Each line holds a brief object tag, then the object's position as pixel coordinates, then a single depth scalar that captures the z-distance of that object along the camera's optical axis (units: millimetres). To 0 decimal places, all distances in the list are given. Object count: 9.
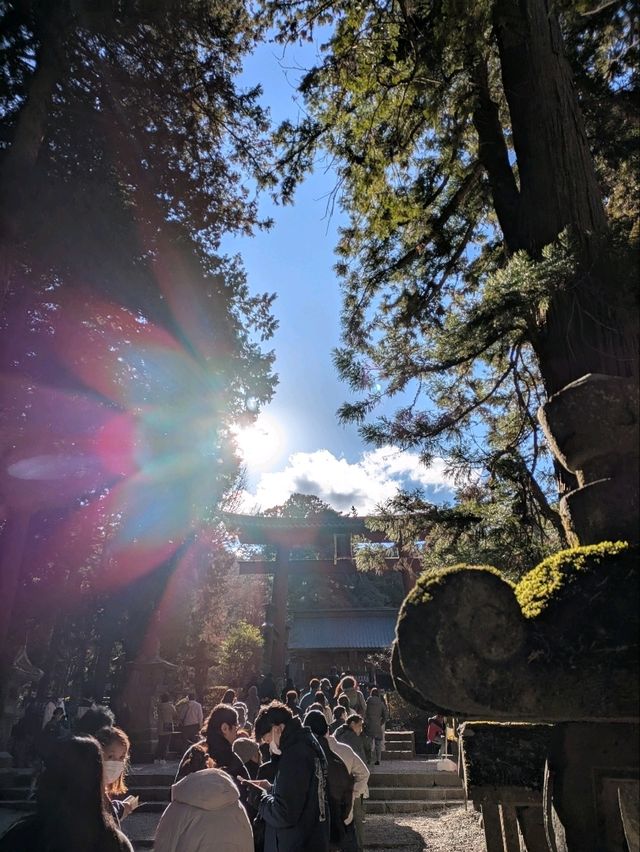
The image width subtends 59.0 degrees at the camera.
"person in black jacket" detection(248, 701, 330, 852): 2924
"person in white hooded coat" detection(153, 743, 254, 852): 2395
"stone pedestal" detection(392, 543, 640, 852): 1143
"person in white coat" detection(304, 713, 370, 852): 3992
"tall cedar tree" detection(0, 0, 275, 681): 8289
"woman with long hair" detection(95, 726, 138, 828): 2812
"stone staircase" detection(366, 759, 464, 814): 8517
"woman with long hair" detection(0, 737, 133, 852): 1866
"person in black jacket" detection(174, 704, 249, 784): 3463
